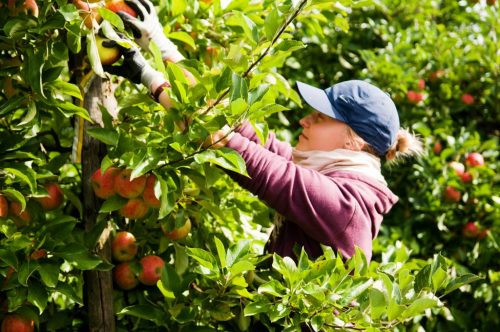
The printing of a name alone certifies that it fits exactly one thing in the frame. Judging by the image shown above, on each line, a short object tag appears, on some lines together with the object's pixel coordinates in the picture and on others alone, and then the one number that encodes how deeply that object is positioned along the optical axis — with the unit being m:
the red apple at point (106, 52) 1.65
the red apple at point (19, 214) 1.71
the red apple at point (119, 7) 1.70
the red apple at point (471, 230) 3.04
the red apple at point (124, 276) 1.88
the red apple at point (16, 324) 1.70
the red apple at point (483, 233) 3.04
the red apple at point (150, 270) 1.85
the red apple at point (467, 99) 3.48
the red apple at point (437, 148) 3.27
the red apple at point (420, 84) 3.39
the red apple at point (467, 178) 3.11
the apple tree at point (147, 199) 1.51
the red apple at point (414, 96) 3.37
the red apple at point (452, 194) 3.09
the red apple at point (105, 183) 1.67
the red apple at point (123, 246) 1.86
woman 1.65
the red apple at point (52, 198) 1.80
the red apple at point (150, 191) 1.63
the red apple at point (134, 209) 1.68
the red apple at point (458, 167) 3.13
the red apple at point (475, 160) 3.14
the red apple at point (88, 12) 1.60
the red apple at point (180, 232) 1.84
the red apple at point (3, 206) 1.66
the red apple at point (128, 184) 1.61
